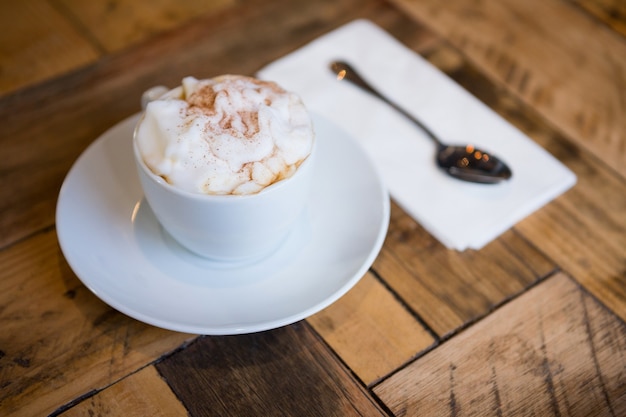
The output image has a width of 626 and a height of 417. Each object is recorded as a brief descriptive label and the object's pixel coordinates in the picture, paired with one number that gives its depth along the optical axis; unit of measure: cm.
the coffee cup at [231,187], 56
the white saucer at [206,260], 58
